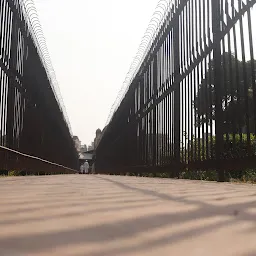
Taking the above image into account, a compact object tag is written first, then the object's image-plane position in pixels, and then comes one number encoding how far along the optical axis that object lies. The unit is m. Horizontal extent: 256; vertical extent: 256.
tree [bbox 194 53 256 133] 3.79
